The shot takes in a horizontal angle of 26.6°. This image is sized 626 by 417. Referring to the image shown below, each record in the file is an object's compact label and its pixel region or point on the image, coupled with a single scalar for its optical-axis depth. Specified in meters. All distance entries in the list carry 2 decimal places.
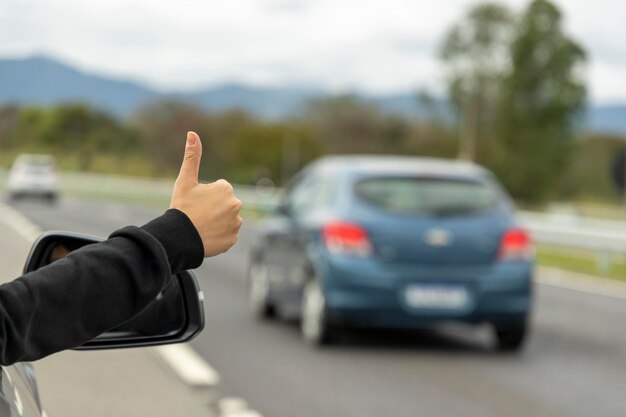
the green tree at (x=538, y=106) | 94.56
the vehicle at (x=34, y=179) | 46.91
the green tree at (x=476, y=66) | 93.88
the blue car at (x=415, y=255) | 10.08
